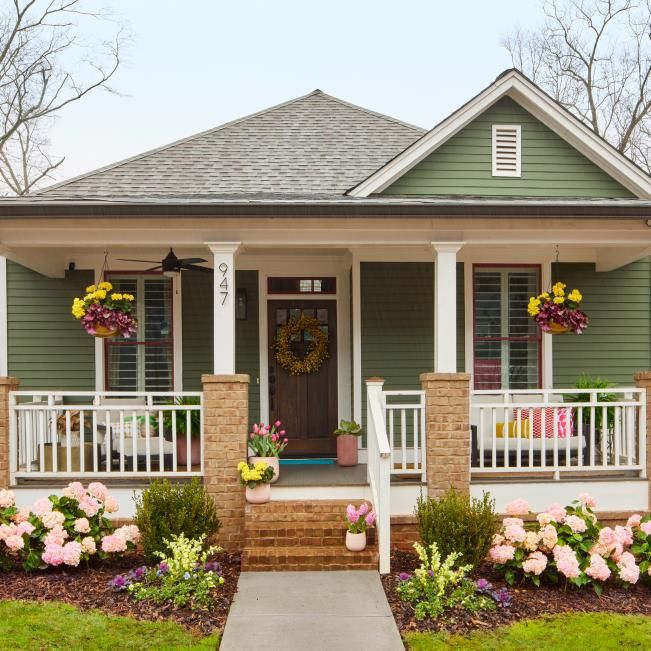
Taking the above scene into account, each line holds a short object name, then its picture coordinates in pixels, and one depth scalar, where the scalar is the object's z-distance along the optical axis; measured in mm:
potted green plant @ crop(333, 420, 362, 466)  8375
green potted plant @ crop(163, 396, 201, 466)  7531
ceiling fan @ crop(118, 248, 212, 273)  7938
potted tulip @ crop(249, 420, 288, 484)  7156
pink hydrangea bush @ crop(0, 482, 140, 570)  6020
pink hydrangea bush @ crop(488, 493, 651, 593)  5773
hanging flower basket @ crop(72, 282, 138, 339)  7527
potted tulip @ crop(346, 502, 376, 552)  6465
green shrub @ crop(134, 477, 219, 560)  6188
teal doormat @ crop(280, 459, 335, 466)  8727
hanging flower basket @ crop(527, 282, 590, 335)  7934
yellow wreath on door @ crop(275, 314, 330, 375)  9383
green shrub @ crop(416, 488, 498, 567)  6008
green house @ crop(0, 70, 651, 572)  8648
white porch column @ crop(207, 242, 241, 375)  7047
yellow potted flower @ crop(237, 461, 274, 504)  6832
